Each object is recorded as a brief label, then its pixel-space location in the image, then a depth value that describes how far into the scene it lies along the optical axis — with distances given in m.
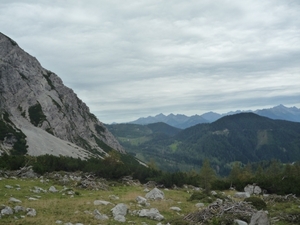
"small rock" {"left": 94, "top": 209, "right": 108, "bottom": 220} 19.38
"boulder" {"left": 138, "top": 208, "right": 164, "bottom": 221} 21.00
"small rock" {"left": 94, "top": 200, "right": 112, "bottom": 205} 24.81
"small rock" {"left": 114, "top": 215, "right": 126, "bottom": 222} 19.41
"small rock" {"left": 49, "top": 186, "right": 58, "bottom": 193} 31.58
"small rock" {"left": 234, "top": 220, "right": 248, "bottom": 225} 19.48
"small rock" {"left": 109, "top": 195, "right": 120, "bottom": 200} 29.74
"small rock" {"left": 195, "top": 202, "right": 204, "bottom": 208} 28.04
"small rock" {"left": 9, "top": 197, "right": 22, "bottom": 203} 21.54
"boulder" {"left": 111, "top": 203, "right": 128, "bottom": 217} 21.14
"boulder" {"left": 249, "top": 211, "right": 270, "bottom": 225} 18.05
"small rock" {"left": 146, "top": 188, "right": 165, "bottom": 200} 31.98
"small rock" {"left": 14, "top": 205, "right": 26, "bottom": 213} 18.92
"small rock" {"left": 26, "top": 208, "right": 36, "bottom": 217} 18.55
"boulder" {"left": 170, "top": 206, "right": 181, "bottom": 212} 25.20
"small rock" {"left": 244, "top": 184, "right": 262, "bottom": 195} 46.62
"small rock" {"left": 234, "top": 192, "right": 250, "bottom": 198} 39.72
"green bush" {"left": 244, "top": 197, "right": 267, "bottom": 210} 27.69
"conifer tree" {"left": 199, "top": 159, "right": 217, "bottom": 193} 58.53
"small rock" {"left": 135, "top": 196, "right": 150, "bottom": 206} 26.64
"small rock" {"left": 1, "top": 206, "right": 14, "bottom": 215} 17.86
